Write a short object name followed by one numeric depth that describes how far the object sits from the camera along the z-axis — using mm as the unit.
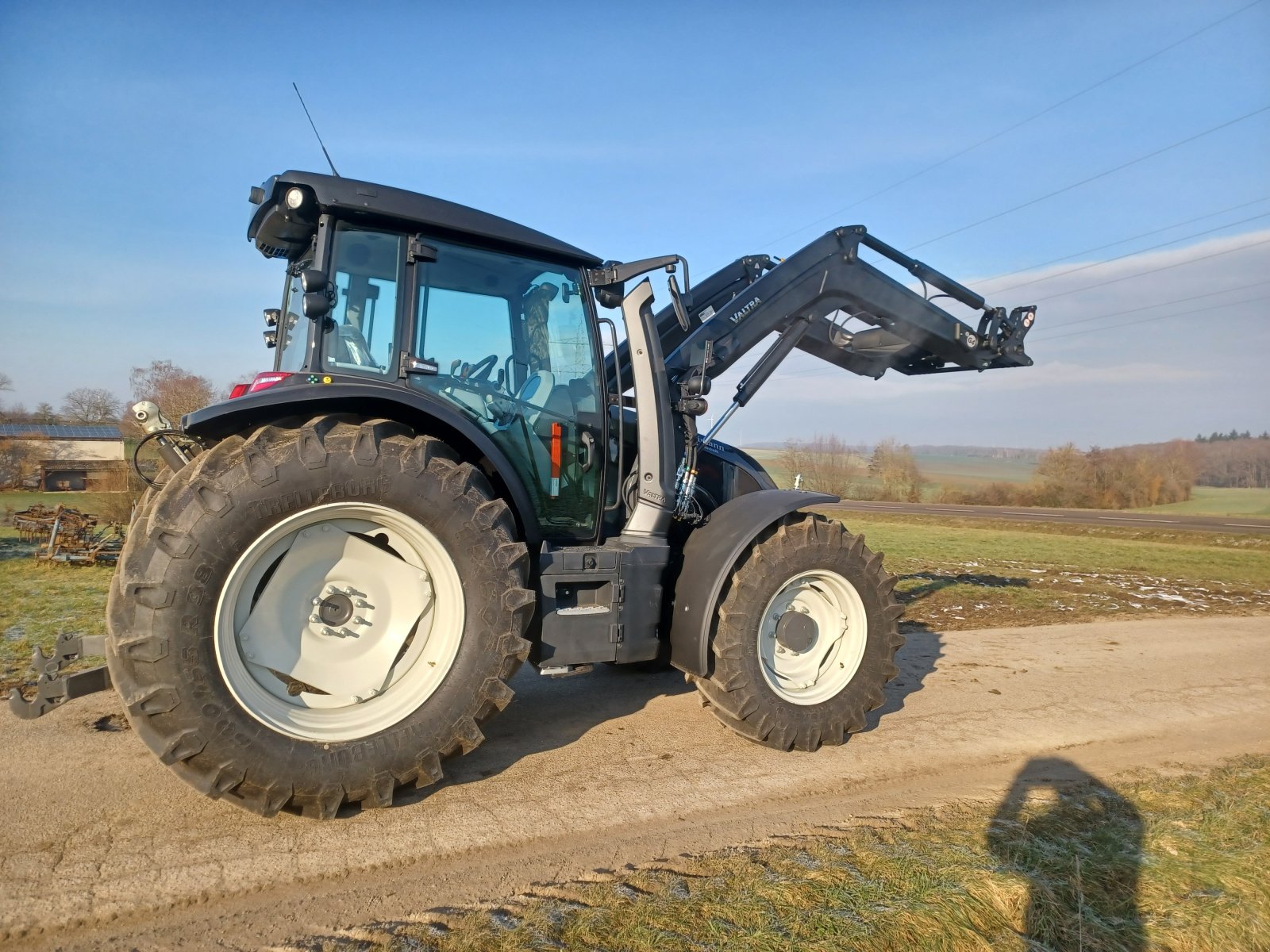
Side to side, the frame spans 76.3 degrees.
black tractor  3242
